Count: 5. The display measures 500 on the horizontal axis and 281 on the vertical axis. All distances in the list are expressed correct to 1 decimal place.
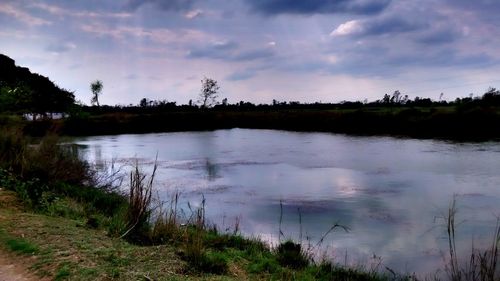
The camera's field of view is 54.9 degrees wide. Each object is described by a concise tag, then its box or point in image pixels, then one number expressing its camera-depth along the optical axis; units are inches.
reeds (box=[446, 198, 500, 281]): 215.6
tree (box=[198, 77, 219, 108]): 3048.7
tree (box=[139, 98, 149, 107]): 3079.5
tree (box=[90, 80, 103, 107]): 2799.2
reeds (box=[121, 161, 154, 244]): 275.9
